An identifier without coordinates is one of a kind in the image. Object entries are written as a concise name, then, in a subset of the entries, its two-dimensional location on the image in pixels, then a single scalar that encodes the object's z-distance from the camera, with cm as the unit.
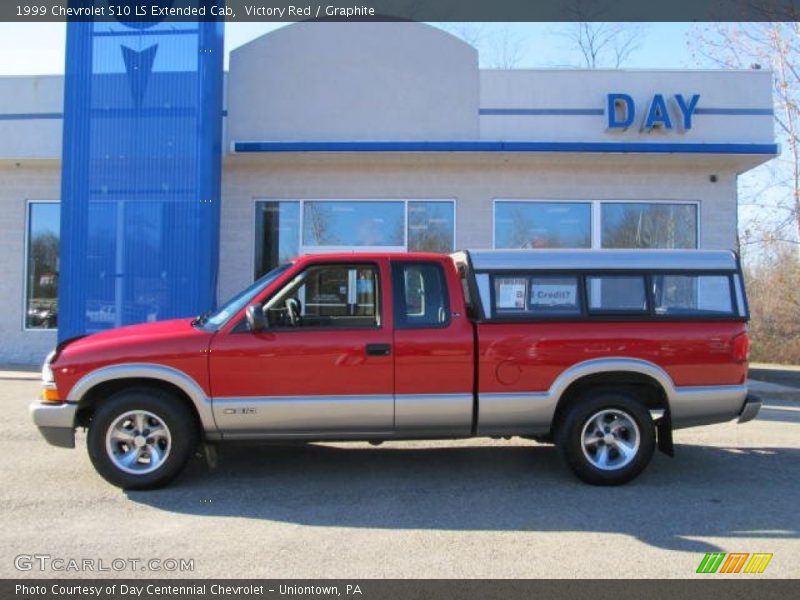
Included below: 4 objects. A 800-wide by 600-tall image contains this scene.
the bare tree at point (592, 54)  2756
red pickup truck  536
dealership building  1209
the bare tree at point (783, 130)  2155
